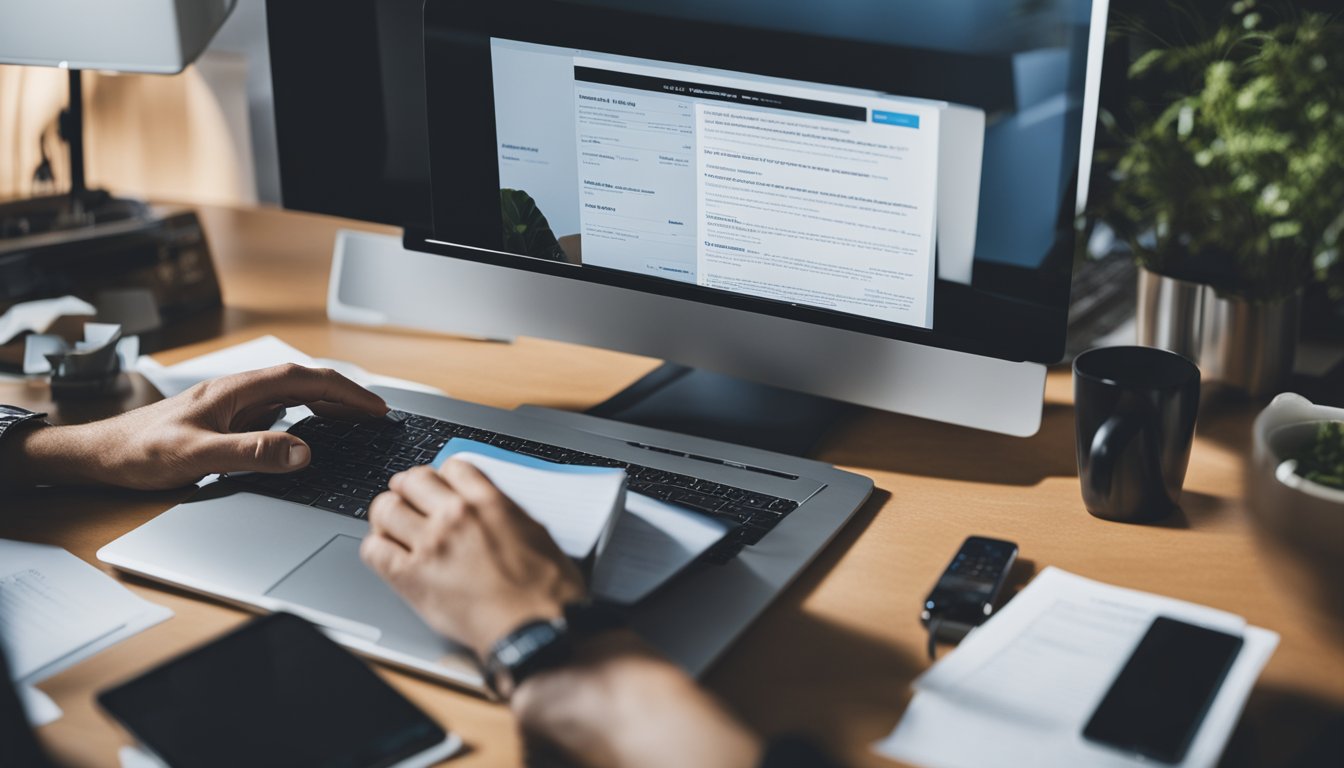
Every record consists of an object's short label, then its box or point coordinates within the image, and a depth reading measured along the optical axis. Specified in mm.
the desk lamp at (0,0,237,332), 1226
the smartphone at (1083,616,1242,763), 673
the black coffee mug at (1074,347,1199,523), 916
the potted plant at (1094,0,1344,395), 823
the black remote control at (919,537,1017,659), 808
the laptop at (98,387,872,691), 795
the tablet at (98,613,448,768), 661
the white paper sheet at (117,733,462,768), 679
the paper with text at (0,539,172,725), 776
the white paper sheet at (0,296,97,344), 1311
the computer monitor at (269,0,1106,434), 909
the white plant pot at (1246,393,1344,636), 774
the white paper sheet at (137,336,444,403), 1239
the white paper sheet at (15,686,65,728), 725
